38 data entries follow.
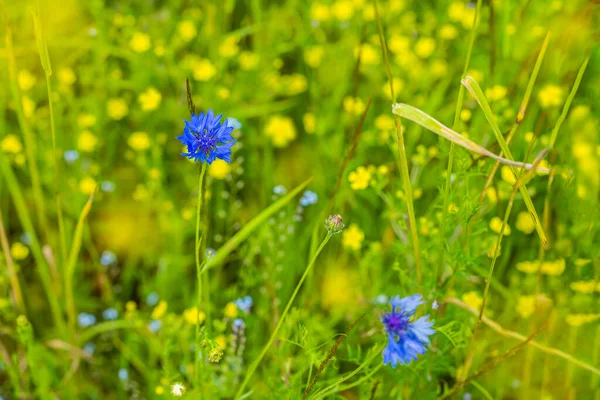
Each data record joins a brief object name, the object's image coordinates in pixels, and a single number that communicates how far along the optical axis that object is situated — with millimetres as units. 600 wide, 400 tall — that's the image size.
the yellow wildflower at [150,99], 1629
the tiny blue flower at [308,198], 1359
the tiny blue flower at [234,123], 1342
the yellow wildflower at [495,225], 1377
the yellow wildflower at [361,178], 1327
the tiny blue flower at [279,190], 1338
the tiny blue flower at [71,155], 1538
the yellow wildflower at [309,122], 1585
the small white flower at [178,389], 1148
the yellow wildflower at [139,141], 1570
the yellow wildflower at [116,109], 1703
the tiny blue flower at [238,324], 1249
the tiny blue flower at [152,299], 1440
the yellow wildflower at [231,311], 1323
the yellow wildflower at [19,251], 1467
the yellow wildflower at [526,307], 1357
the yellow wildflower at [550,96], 1465
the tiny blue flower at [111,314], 1429
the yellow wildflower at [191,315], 1326
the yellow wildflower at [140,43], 1727
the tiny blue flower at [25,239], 1511
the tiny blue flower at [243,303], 1286
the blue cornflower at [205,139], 1099
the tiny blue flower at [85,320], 1407
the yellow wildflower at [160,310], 1343
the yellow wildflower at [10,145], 1565
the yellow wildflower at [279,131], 1628
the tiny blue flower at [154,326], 1367
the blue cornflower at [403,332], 1096
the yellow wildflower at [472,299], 1325
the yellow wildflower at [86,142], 1598
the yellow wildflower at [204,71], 1669
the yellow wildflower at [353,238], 1372
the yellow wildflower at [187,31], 1794
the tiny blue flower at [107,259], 1466
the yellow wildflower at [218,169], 1488
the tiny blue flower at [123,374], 1353
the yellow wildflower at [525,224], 1413
